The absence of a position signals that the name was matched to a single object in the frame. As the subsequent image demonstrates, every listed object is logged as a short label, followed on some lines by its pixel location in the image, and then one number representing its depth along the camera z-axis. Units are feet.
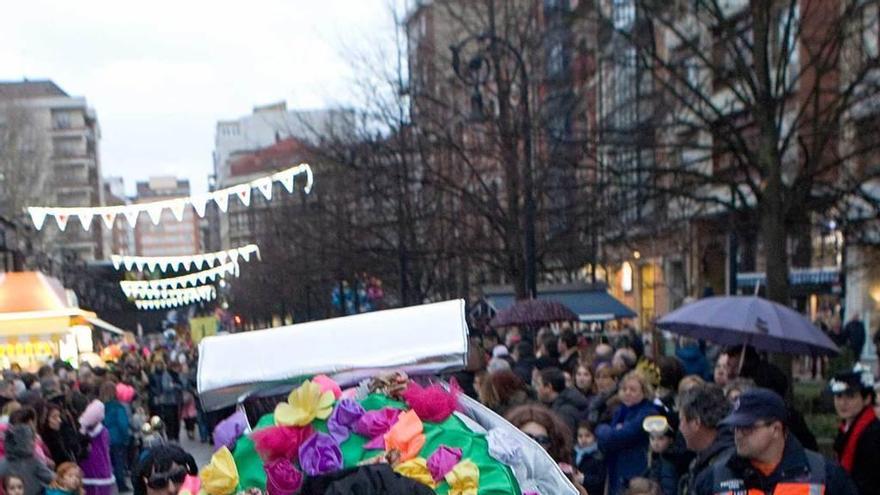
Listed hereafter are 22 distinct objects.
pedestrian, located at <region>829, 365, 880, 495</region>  20.43
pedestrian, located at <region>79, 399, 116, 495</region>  36.94
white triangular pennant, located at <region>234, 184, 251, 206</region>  70.38
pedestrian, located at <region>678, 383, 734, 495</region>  16.94
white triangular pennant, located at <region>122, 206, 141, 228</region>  72.88
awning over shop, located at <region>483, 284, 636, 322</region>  66.33
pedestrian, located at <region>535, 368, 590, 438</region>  25.46
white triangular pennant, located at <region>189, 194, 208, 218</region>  69.32
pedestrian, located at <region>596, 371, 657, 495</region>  22.74
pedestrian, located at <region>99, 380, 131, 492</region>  42.60
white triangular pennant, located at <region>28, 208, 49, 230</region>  68.08
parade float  11.03
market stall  76.89
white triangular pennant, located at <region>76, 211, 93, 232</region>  73.84
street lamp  53.93
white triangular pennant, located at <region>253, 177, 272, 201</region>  69.21
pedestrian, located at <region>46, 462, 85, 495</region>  26.55
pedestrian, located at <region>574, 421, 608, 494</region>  23.67
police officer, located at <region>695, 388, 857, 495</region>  13.75
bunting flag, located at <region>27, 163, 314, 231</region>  68.69
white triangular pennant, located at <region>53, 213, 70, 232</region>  71.46
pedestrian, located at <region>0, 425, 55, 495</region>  26.96
